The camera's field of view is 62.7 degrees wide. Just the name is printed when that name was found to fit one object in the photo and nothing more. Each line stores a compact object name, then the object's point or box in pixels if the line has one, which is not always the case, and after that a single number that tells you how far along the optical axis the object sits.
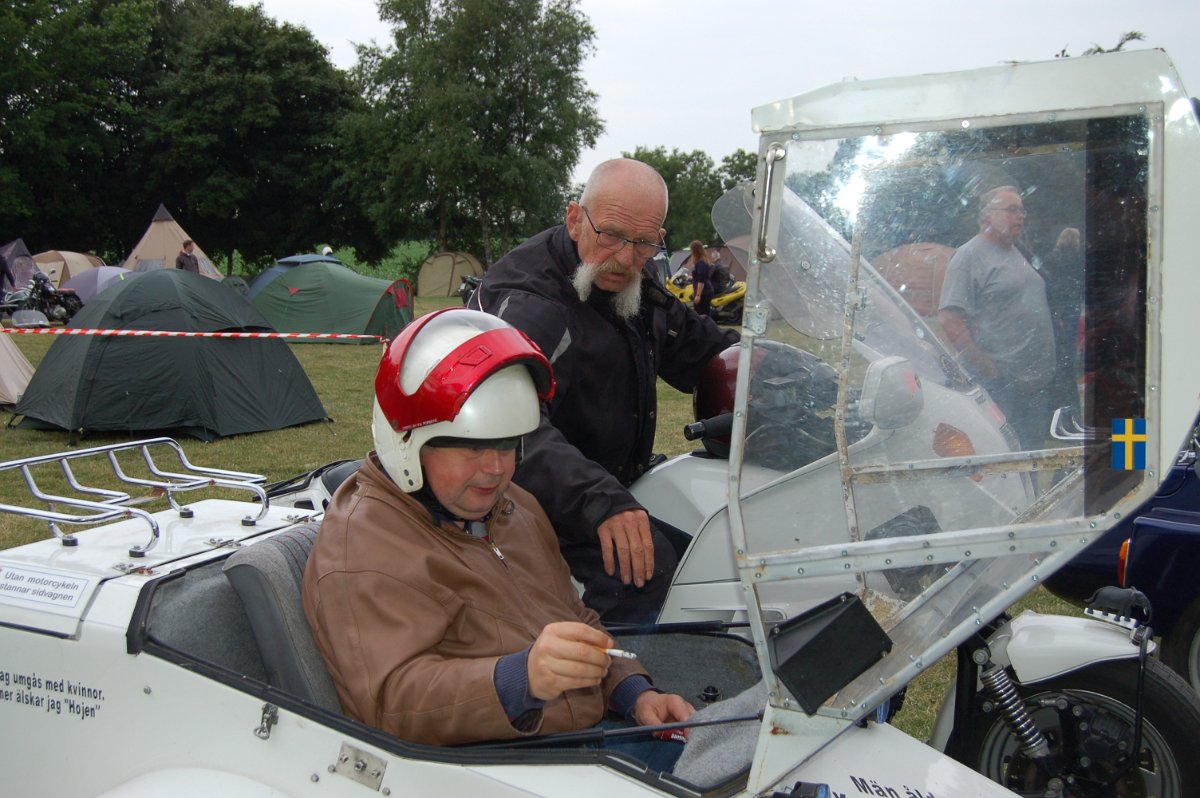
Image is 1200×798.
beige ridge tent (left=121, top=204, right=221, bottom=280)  26.08
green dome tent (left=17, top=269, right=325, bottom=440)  9.48
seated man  1.86
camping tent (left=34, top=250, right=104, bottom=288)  25.25
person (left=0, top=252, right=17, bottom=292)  23.94
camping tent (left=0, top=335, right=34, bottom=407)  10.88
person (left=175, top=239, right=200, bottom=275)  21.38
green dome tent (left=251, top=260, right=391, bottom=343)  17.70
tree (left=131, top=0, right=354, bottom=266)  38.47
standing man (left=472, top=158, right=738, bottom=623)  3.08
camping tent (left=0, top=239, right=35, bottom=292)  23.95
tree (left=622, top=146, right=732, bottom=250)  71.06
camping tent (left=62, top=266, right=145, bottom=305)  22.58
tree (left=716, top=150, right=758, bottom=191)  66.97
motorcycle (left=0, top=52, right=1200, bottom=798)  1.46
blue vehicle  3.86
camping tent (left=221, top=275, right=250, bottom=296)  20.15
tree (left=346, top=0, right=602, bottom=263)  37.97
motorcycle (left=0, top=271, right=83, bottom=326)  20.05
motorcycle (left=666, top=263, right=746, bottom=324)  22.22
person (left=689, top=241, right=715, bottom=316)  19.62
